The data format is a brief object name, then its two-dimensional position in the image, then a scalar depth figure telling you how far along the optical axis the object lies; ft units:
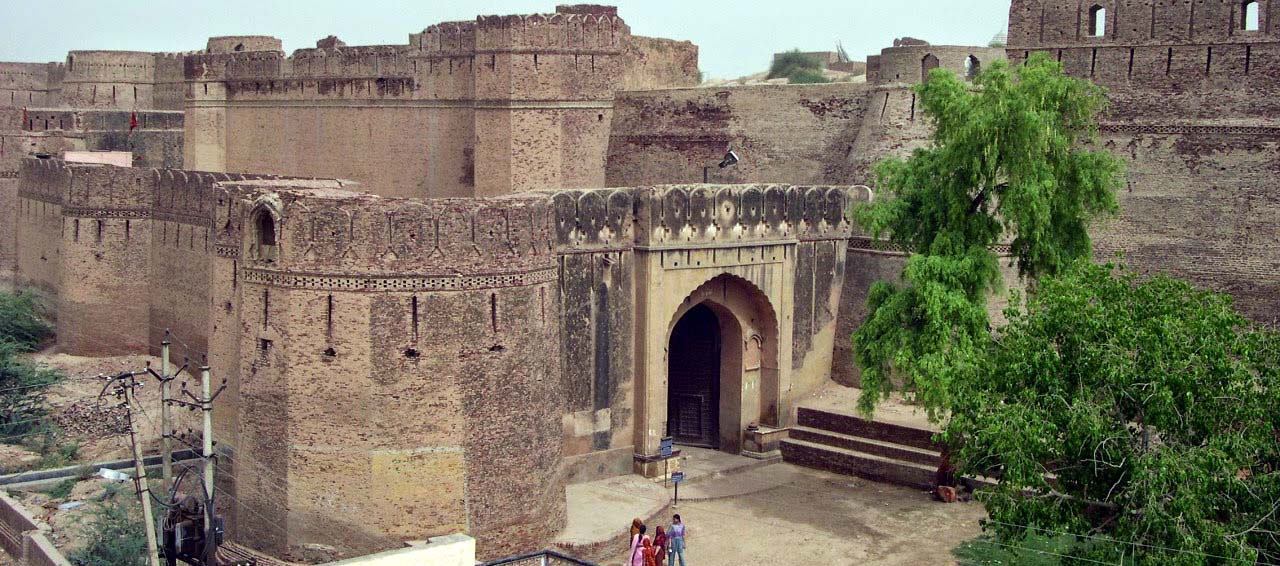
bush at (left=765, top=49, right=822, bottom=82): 211.20
